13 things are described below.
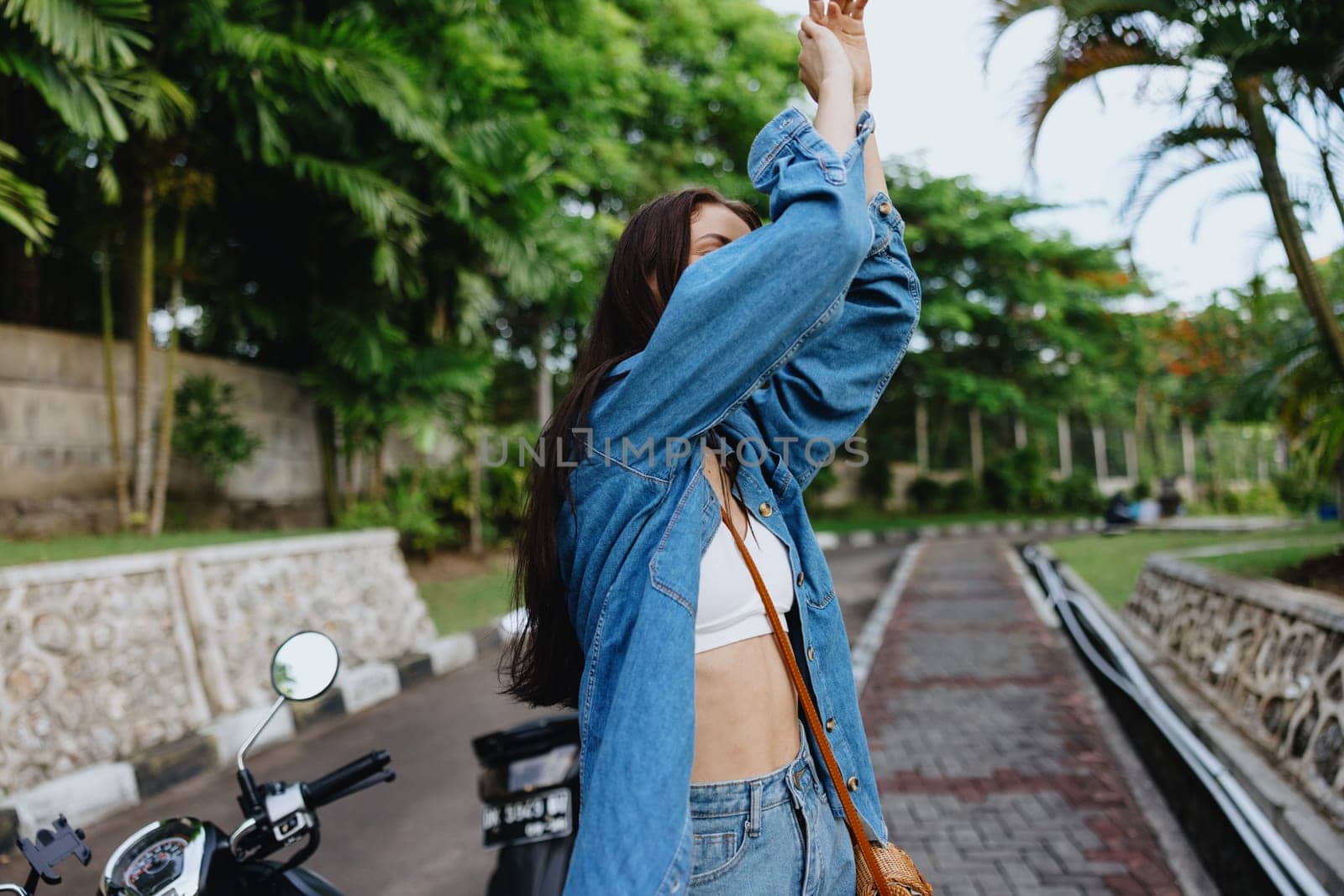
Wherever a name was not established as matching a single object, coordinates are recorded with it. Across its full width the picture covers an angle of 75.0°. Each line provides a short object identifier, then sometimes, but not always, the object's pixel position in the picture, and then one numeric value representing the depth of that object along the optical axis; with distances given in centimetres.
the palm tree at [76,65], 445
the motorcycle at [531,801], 234
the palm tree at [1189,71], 492
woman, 108
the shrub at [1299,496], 1966
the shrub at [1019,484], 2375
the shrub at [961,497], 2338
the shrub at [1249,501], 2728
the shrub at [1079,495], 2522
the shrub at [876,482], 2258
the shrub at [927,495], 2316
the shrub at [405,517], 920
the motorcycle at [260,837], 139
